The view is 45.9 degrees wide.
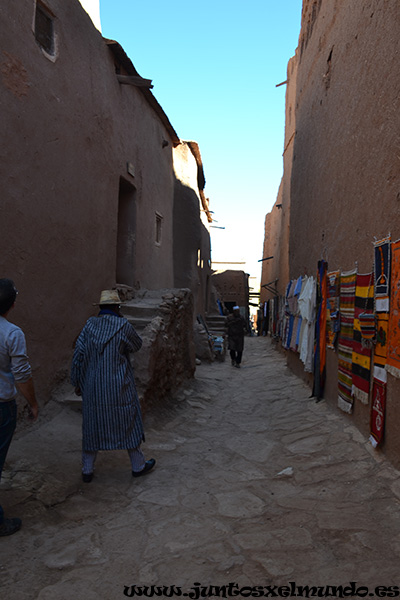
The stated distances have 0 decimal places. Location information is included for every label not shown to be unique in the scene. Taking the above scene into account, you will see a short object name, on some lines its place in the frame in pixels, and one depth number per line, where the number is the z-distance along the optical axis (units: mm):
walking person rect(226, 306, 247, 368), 11289
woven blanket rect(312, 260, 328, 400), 6363
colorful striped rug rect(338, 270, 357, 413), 5012
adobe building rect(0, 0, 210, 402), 4613
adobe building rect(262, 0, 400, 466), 4020
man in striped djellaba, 3754
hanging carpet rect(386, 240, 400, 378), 3594
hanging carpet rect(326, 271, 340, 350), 5598
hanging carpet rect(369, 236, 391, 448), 3900
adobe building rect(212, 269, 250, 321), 26234
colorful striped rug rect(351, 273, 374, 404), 4387
